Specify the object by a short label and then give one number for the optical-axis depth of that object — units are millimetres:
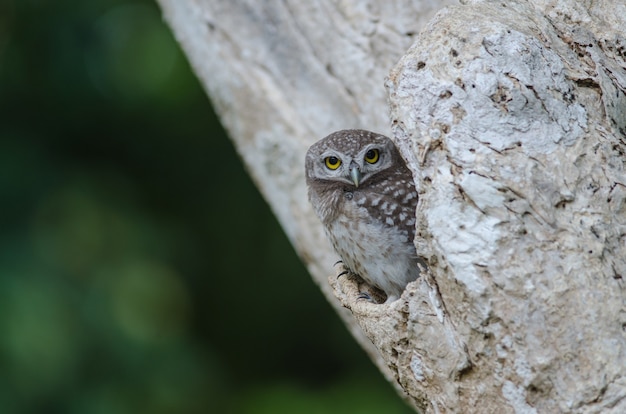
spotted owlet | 5855
